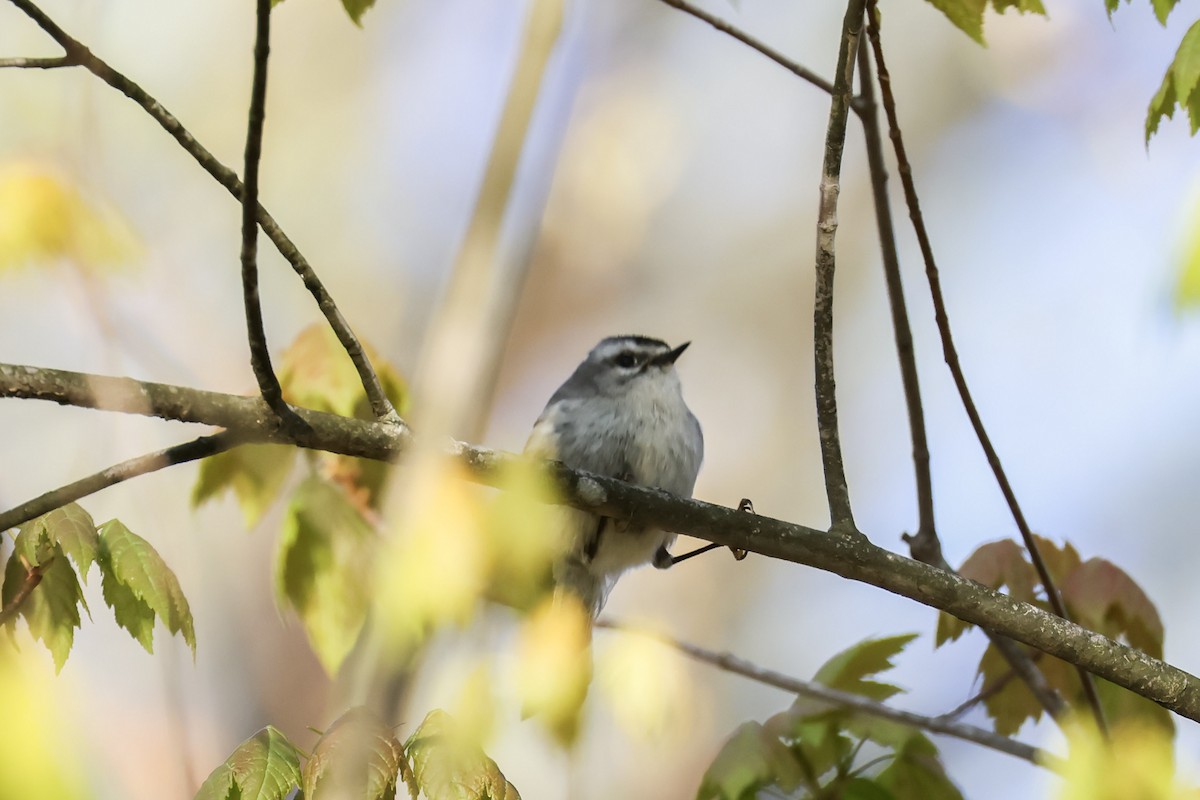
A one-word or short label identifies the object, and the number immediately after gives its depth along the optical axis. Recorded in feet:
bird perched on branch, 24.35
